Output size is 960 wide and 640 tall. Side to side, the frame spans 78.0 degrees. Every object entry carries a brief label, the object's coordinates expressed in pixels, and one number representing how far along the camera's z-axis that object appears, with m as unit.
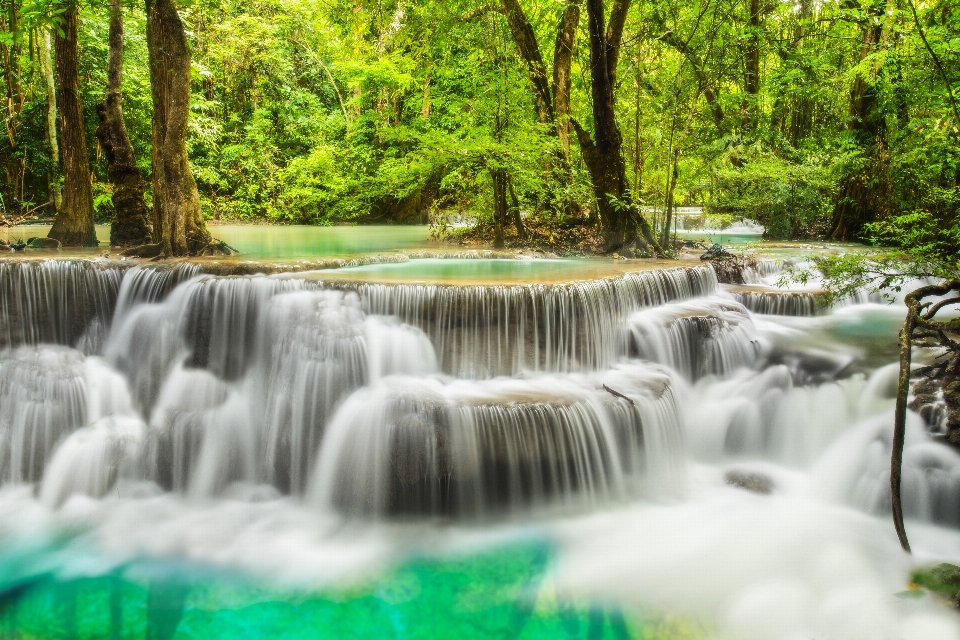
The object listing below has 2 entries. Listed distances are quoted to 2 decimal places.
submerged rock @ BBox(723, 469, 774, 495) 5.93
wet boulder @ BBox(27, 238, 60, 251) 9.64
